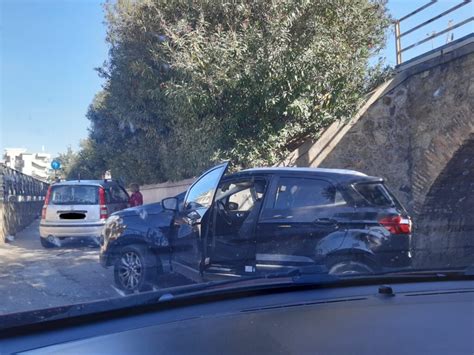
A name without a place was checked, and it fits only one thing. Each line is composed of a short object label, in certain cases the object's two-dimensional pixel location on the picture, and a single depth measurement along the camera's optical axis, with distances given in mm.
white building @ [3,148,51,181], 52688
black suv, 5270
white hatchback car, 11070
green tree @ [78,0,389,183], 8734
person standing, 12602
